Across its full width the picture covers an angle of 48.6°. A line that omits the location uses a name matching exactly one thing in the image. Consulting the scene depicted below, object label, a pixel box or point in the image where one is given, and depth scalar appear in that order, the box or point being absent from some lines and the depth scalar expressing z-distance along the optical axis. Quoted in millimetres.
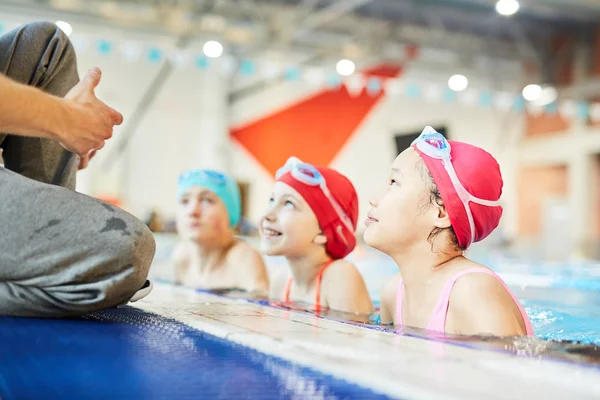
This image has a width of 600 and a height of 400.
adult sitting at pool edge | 1690
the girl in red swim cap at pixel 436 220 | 2191
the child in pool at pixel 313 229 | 3328
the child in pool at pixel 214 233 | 4219
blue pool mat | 1084
